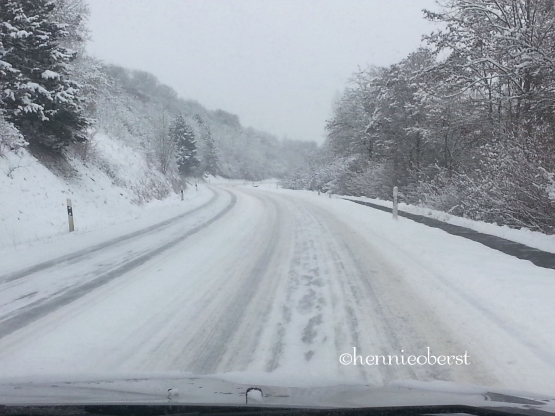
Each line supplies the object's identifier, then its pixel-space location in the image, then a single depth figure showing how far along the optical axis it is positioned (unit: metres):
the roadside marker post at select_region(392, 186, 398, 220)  14.22
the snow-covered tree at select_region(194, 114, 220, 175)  87.12
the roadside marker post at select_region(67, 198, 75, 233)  12.05
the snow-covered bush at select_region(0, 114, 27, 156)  13.59
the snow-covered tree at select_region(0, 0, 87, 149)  14.12
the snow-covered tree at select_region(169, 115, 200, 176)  63.09
